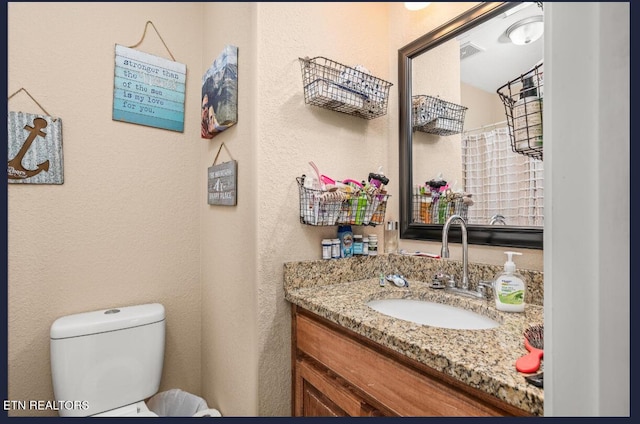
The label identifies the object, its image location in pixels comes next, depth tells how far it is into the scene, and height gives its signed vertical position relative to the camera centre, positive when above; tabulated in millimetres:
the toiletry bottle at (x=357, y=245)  1301 -149
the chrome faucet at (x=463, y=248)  1085 -137
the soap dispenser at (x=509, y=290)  900 -238
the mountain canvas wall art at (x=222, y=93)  1244 +500
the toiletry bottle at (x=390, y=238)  1432 -134
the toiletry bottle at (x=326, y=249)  1229 -157
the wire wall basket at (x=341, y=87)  1144 +475
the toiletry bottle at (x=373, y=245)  1333 -153
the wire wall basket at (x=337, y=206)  1129 +15
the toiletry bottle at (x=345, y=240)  1274 -126
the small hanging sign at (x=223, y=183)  1253 +117
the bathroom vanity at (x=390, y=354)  584 -325
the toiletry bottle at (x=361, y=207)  1193 +11
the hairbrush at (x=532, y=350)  555 -285
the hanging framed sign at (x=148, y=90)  1423 +586
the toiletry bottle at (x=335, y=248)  1244 -156
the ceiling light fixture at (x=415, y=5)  1259 +845
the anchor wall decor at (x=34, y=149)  1208 +250
